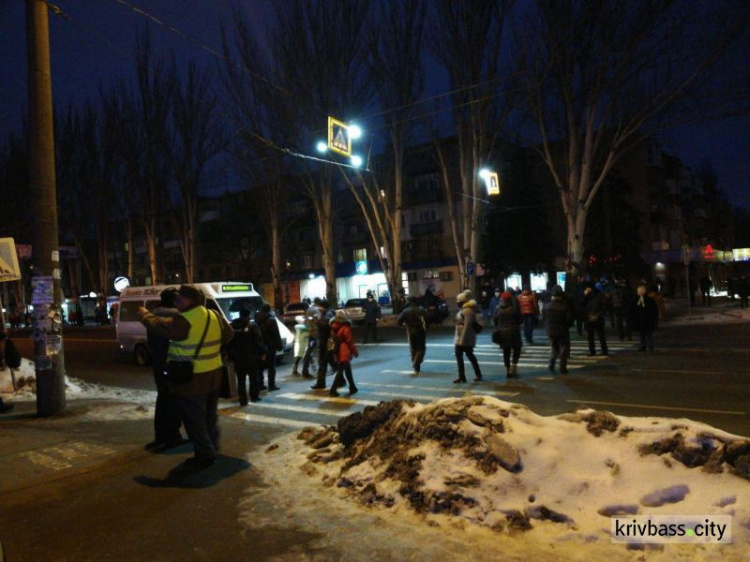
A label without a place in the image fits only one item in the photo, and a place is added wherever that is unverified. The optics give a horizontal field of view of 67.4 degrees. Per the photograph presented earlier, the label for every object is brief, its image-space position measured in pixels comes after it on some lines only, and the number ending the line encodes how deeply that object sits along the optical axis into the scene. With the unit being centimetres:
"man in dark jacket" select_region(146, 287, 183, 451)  709
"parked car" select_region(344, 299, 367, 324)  3161
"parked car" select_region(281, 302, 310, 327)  3098
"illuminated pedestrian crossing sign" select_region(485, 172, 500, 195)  2262
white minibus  1448
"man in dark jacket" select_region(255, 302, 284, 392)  1160
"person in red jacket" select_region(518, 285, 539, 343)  1753
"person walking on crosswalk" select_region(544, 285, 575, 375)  1146
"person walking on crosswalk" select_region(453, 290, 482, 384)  1105
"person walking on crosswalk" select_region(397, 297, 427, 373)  1236
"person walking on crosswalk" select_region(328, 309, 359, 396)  1050
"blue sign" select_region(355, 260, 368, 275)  4035
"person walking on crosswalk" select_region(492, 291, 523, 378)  1155
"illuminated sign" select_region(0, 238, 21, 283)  1018
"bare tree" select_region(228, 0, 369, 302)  2798
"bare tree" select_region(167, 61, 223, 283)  3744
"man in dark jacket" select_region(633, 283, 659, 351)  1410
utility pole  883
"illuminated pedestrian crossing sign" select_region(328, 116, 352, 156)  1540
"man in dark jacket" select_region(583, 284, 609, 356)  1403
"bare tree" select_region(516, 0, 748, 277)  2036
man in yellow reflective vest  579
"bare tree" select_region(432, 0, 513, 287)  2412
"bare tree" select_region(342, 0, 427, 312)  2741
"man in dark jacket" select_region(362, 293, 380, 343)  2071
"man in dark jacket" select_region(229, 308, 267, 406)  1007
